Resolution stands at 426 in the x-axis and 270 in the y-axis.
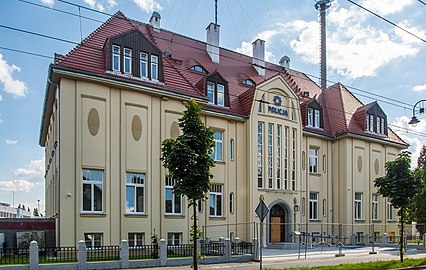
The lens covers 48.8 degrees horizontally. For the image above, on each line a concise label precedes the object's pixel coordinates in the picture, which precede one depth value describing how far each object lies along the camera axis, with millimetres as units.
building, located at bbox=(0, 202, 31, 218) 73150
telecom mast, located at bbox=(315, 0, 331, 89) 46500
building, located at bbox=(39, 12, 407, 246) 22094
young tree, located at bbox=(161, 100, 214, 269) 14641
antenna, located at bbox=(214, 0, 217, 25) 34219
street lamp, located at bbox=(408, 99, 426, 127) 25000
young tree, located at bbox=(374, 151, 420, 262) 22375
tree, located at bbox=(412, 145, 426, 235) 43625
